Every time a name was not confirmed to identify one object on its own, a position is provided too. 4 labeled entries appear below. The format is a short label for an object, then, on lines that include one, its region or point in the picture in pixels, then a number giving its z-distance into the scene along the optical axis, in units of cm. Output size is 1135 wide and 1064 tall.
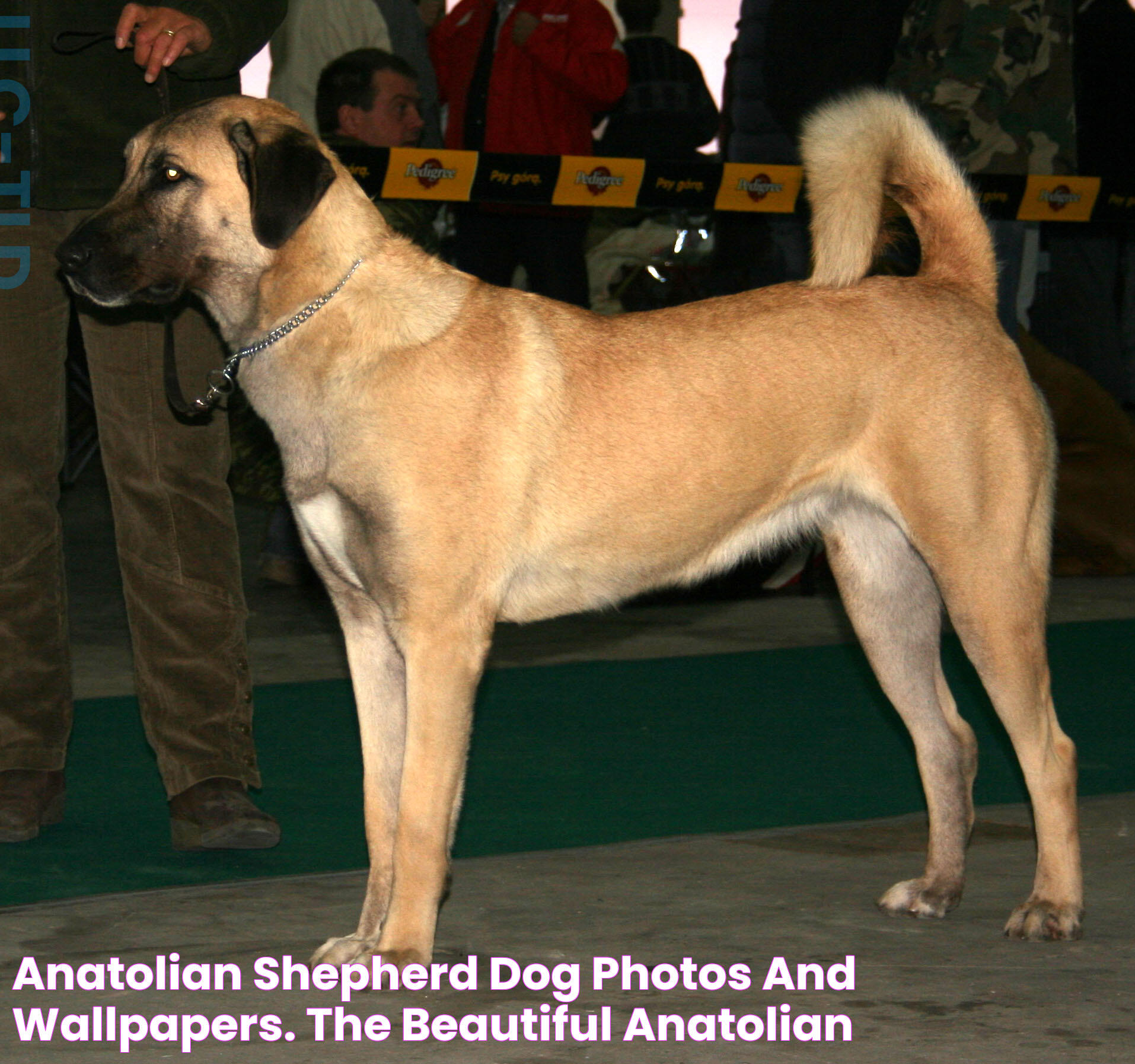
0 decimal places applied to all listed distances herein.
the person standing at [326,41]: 746
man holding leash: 393
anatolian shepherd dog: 319
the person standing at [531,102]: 754
